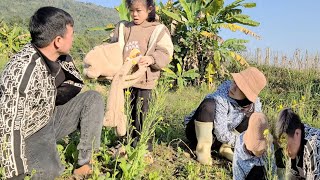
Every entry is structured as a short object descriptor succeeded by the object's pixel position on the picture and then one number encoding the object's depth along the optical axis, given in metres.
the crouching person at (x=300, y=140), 1.93
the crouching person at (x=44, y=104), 1.76
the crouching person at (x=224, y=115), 2.55
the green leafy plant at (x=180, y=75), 6.35
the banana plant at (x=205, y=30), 6.48
